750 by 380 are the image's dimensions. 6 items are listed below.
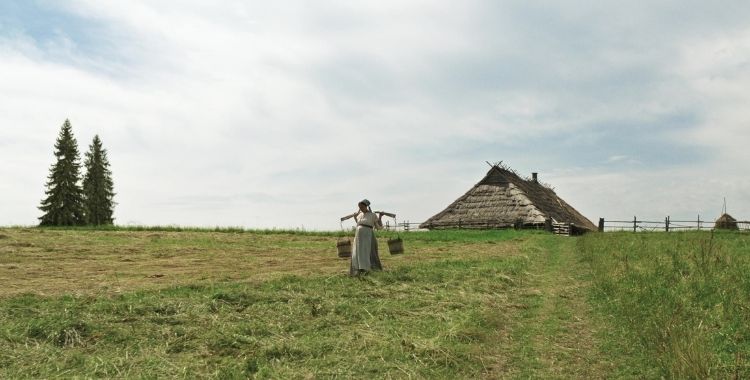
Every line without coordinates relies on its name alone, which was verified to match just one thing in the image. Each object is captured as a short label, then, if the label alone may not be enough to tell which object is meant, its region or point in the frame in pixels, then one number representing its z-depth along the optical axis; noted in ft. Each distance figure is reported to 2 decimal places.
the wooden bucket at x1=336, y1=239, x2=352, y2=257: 51.90
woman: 40.24
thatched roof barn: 139.13
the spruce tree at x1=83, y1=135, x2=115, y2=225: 166.71
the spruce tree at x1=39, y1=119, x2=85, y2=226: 153.58
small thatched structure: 153.58
